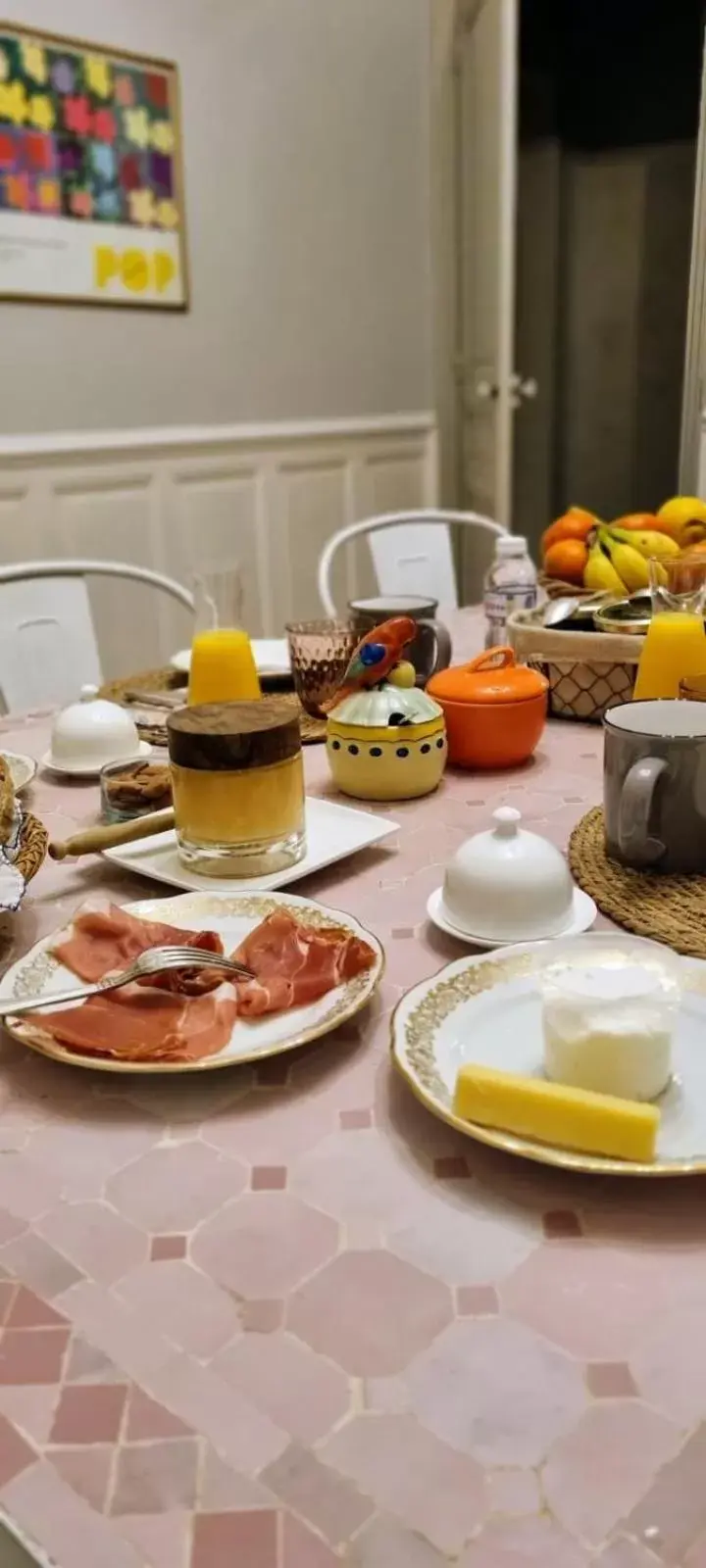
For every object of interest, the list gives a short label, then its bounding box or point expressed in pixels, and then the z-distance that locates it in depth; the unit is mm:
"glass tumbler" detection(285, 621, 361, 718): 1391
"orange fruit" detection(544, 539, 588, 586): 1693
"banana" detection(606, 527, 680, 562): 1655
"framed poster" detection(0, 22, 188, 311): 2830
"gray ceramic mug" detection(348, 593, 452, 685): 1426
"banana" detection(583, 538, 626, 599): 1630
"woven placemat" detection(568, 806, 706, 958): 842
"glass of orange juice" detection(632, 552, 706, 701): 1199
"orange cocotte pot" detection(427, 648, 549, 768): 1226
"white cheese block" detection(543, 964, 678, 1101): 609
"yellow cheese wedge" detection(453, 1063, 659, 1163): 577
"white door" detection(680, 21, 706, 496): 3658
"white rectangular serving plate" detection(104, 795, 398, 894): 950
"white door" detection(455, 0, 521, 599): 3398
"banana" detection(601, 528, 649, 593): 1628
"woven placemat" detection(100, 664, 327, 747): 1383
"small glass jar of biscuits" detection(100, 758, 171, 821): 1116
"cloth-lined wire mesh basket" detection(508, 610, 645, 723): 1360
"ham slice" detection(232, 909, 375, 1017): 745
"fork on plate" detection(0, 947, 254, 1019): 720
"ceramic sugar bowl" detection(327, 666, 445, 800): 1146
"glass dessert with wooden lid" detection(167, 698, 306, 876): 937
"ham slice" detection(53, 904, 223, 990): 790
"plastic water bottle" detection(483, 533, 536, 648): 1602
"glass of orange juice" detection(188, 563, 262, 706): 1346
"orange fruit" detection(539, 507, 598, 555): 1735
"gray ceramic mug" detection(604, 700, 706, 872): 913
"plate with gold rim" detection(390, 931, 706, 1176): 587
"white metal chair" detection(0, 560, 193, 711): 1987
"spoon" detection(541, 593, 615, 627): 1453
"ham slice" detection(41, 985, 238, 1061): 698
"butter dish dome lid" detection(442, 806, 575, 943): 832
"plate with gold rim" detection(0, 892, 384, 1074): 686
